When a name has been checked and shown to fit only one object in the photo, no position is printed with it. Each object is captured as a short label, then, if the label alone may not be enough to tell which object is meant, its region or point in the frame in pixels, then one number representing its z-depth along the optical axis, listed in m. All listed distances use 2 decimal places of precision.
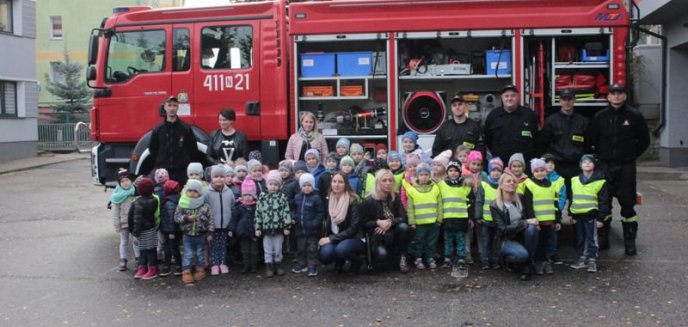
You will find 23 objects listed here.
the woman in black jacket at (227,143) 8.29
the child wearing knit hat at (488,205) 7.15
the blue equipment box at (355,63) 8.73
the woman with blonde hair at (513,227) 6.83
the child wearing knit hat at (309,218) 7.17
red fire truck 8.36
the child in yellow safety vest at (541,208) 7.00
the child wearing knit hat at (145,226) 7.15
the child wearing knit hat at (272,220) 7.16
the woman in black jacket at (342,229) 7.05
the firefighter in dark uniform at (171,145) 8.18
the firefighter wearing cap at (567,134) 7.91
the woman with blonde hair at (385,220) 7.08
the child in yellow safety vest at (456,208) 7.14
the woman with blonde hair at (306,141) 8.23
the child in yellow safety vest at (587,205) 7.17
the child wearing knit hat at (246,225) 7.27
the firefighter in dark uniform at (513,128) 7.85
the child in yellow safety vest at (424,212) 7.19
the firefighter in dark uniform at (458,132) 7.96
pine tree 30.50
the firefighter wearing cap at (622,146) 7.66
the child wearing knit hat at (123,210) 7.55
